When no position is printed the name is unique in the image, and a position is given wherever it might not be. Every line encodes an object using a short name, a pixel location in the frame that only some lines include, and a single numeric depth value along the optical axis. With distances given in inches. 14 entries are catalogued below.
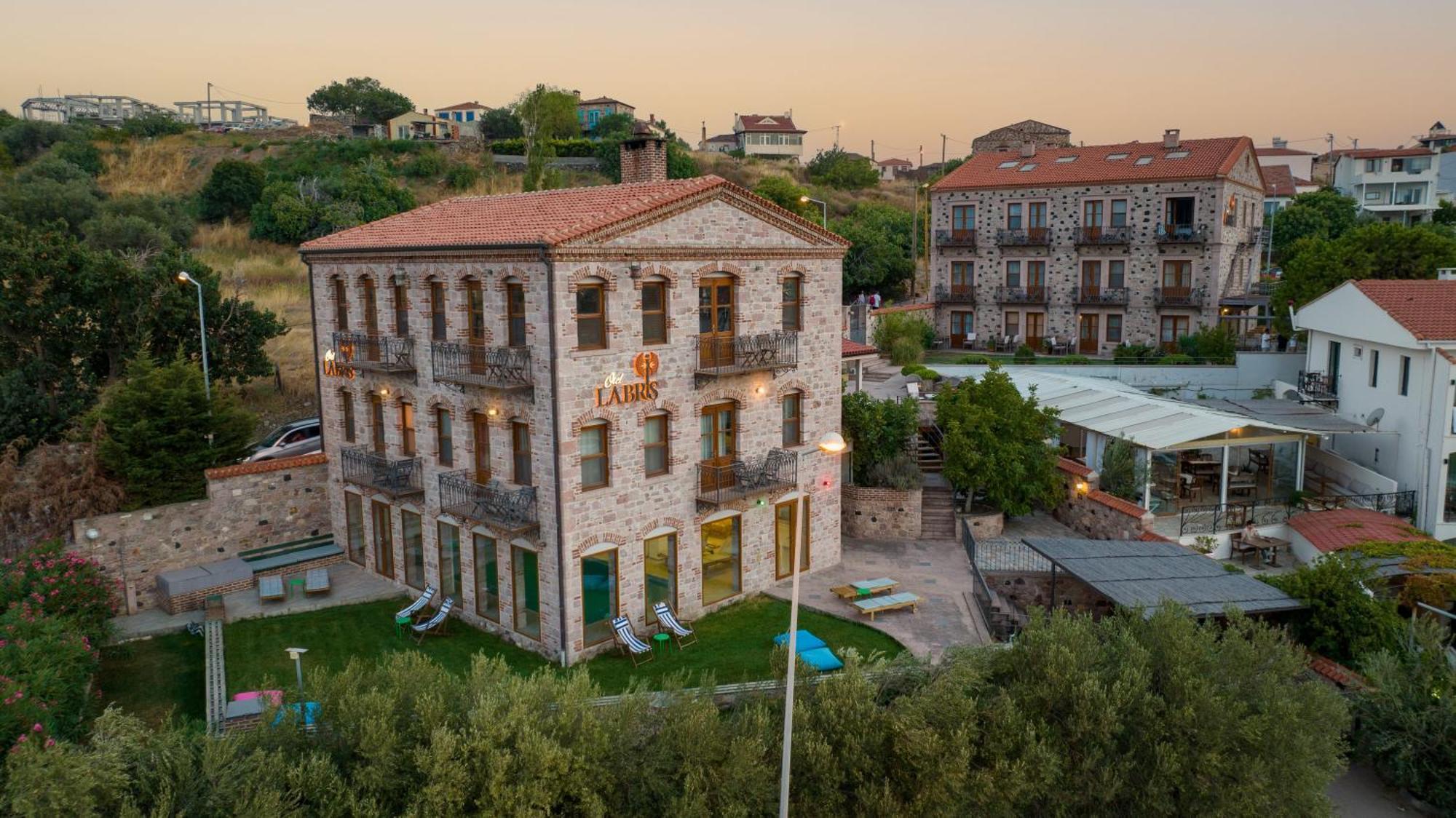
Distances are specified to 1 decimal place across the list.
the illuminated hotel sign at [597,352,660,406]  814.5
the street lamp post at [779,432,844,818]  519.8
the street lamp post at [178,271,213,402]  1082.0
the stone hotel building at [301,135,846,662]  802.8
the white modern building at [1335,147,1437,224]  2918.3
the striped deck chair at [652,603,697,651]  845.2
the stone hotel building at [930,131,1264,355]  1784.0
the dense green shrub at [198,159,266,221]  2516.0
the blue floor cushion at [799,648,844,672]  750.5
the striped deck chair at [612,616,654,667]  813.9
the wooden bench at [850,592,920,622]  880.3
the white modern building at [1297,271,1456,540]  1063.0
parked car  1240.2
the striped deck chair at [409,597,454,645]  874.1
